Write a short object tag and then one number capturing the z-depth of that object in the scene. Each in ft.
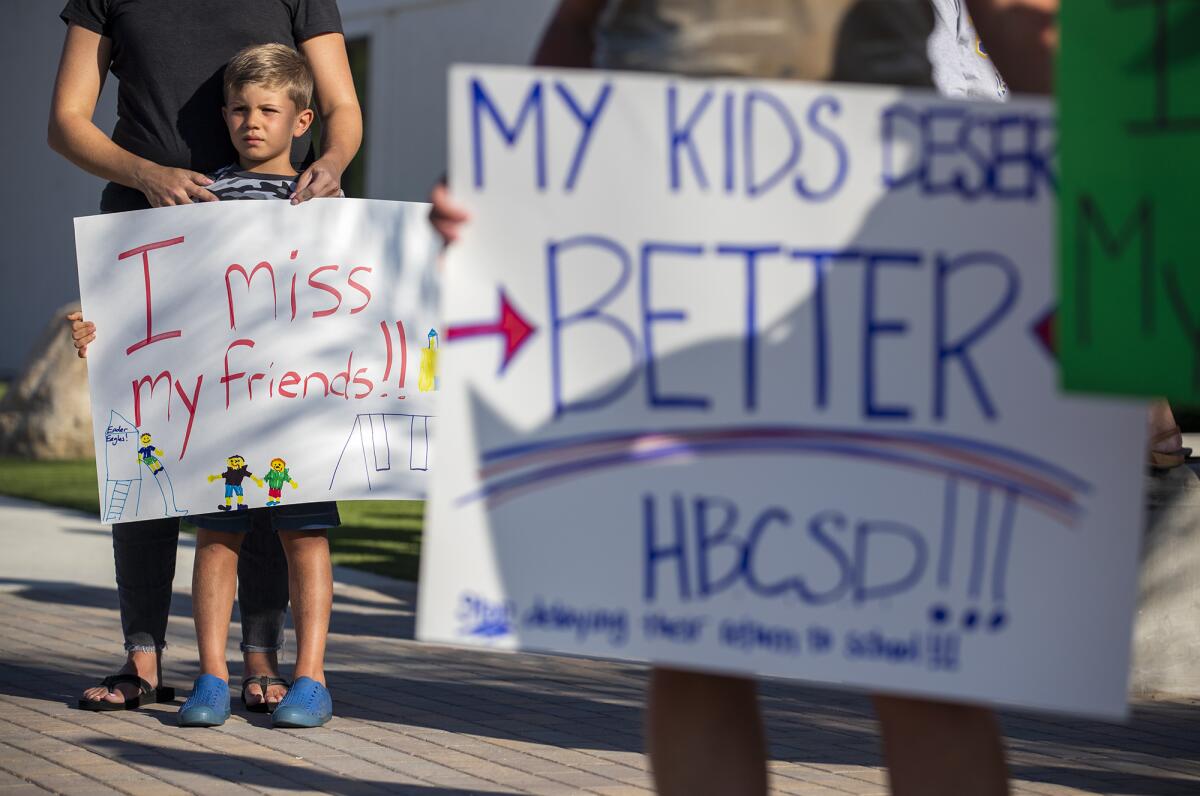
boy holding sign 14.17
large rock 42.47
